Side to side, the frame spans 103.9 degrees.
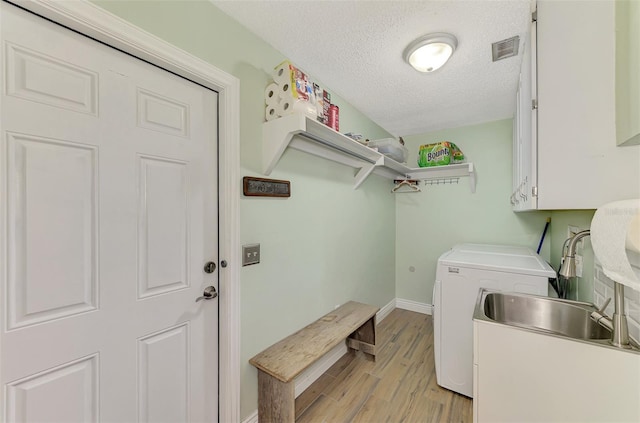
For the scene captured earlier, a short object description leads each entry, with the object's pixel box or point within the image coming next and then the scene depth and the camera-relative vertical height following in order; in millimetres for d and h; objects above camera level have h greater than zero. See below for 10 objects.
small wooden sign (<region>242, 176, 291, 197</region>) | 1466 +158
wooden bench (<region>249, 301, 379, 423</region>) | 1393 -885
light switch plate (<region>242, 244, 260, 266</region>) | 1471 -250
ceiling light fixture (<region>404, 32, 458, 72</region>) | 1519 +1024
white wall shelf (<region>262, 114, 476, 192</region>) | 1467 +489
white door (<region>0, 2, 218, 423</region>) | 846 -77
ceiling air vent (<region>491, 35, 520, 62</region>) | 1553 +1054
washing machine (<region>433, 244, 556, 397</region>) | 1746 -640
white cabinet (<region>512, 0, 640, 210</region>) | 889 +381
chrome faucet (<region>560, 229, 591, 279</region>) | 949 -192
